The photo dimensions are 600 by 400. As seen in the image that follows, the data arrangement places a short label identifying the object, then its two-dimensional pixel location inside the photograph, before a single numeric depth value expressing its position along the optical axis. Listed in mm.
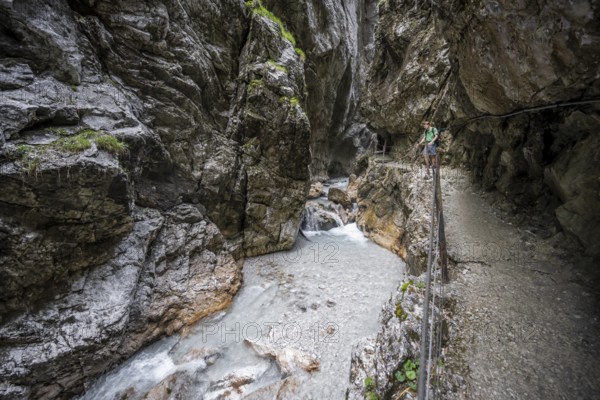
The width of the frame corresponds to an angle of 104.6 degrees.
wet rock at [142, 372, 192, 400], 5816
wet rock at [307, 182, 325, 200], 25172
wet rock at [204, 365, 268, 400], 6059
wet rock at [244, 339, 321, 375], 6457
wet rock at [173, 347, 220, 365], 6982
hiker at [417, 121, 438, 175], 8984
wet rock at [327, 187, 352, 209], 21109
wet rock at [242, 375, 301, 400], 5773
